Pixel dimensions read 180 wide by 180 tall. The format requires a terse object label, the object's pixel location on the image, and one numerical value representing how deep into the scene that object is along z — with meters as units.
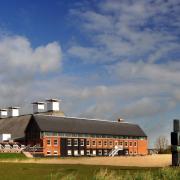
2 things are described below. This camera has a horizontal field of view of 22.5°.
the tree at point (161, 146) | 119.19
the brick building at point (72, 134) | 91.50
